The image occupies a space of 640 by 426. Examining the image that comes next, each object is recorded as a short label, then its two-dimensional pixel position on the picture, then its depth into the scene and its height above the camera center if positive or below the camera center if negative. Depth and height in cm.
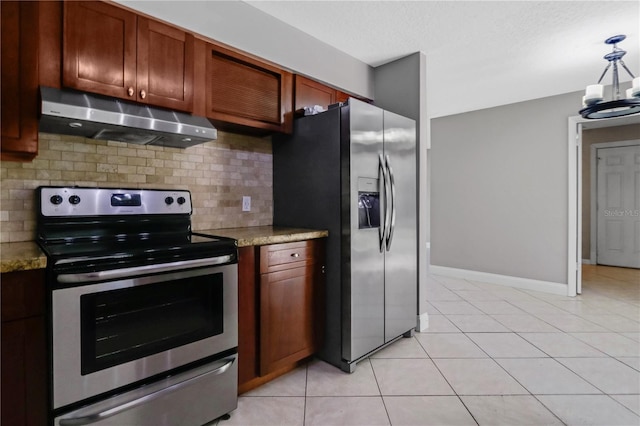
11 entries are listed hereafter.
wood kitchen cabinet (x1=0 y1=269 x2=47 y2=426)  121 -52
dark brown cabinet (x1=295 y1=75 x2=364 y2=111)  261 +98
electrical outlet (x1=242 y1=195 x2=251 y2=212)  259 +6
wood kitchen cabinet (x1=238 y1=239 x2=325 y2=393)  193 -62
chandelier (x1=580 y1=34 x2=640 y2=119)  265 +94
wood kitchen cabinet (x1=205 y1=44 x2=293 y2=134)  212 +82
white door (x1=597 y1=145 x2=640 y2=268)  550 +8
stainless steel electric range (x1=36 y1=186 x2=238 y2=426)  130 -46
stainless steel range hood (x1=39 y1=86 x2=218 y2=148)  151 +45
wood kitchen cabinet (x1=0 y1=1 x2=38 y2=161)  144 +59
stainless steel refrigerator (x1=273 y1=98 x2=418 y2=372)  223 +1
